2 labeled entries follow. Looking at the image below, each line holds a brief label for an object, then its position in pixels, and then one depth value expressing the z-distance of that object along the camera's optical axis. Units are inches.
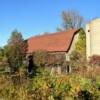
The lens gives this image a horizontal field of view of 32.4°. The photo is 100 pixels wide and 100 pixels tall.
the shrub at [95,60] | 815.2
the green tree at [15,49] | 830.0
